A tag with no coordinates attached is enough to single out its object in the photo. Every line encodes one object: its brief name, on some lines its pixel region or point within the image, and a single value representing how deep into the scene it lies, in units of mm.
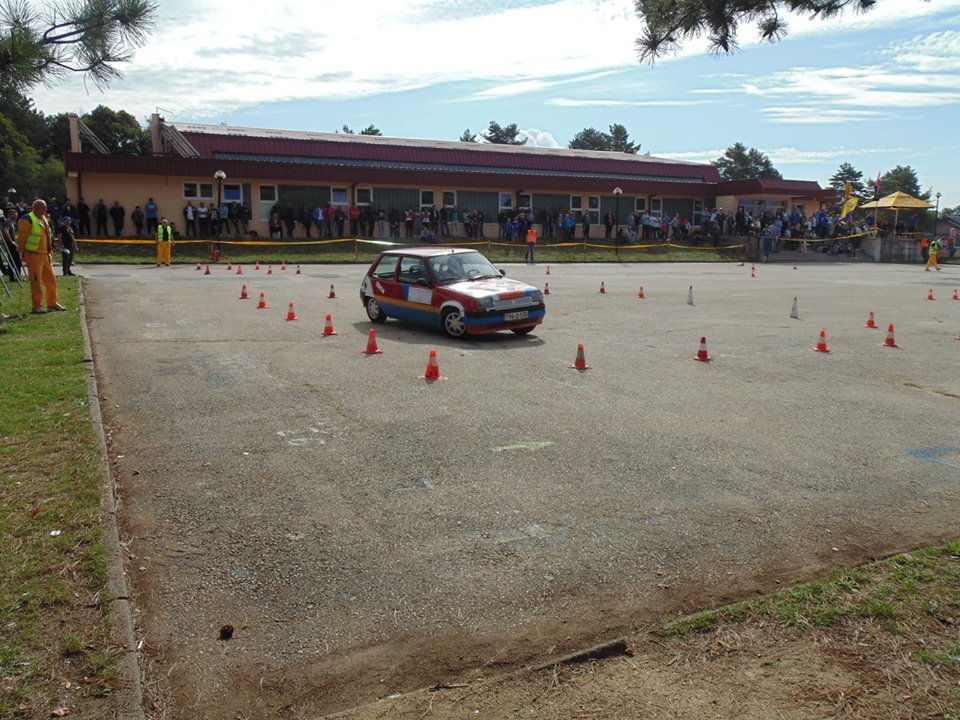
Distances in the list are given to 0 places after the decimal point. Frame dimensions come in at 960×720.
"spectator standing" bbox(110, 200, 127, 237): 37125
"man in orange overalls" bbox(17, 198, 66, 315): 15102
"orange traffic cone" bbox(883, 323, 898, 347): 14422
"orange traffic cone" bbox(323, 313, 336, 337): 14263
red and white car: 14047
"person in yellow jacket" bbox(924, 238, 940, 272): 42688
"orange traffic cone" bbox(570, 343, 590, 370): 11564
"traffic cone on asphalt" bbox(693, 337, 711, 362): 12489
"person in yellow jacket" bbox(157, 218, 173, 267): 30859
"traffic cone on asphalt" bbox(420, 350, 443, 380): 10672
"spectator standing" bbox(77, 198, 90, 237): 36719
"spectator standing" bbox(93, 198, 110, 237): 37000
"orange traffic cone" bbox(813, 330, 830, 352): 13609
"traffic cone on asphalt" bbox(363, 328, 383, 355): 12500
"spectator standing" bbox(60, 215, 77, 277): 24581
